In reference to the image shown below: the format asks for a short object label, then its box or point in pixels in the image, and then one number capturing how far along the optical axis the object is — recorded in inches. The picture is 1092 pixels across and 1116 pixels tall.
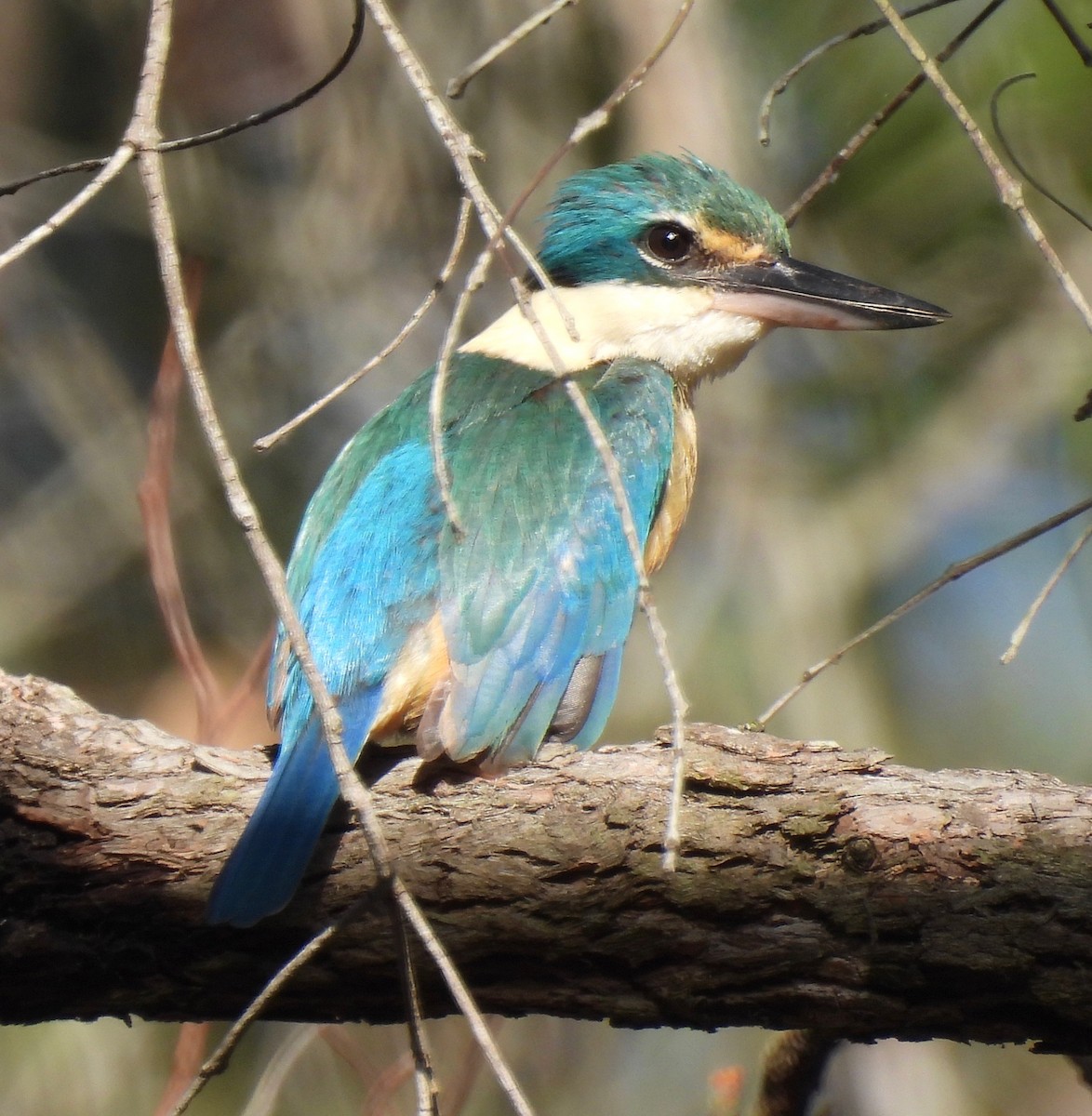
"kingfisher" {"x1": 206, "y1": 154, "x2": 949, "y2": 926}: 223.1
